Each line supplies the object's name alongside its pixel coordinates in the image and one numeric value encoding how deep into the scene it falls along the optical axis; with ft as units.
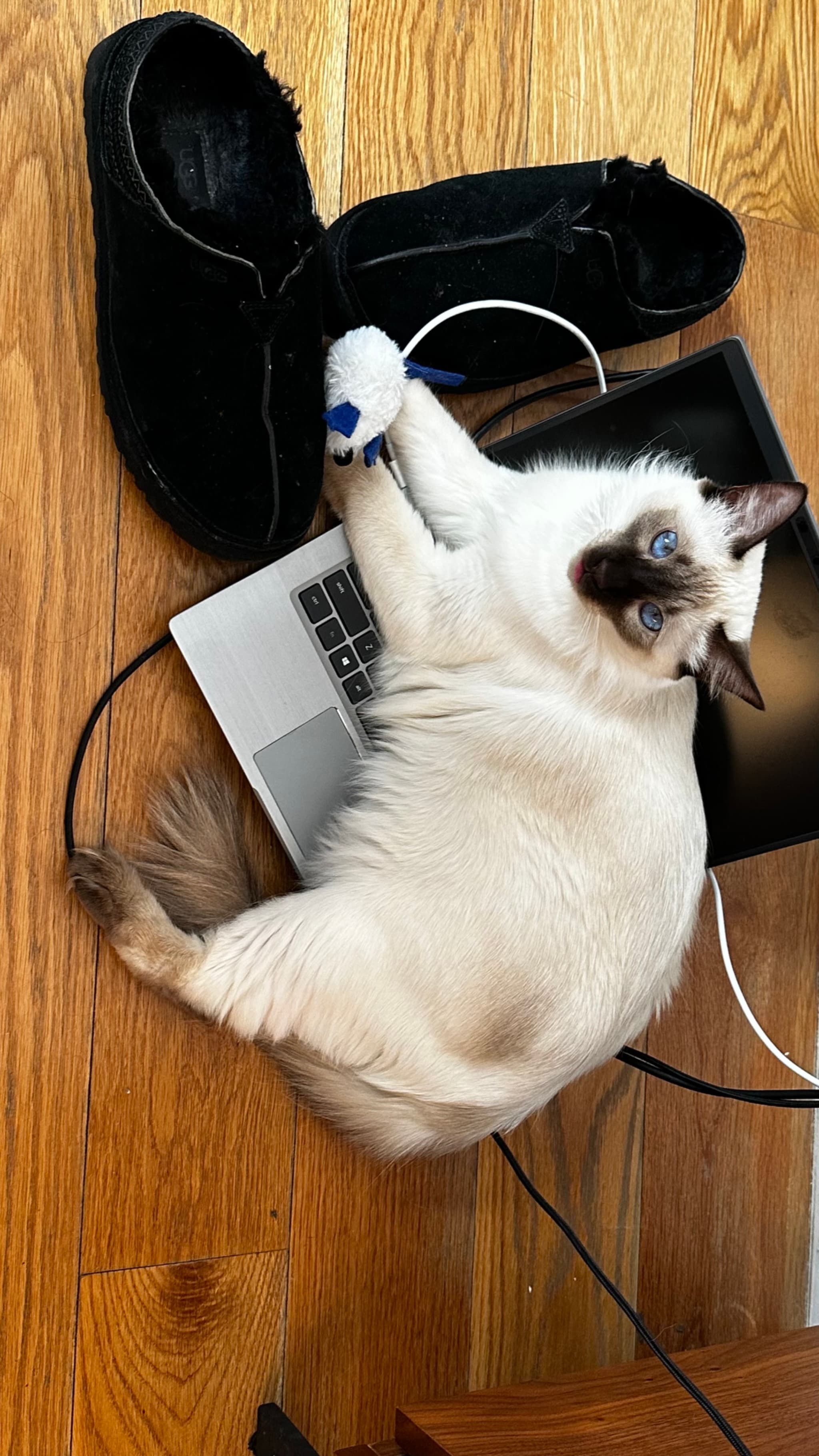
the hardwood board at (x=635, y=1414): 3.86
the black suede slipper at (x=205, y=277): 3.84
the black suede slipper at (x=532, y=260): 4.51
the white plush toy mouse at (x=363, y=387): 4.21
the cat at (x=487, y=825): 4.10
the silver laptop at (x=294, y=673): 4.39
